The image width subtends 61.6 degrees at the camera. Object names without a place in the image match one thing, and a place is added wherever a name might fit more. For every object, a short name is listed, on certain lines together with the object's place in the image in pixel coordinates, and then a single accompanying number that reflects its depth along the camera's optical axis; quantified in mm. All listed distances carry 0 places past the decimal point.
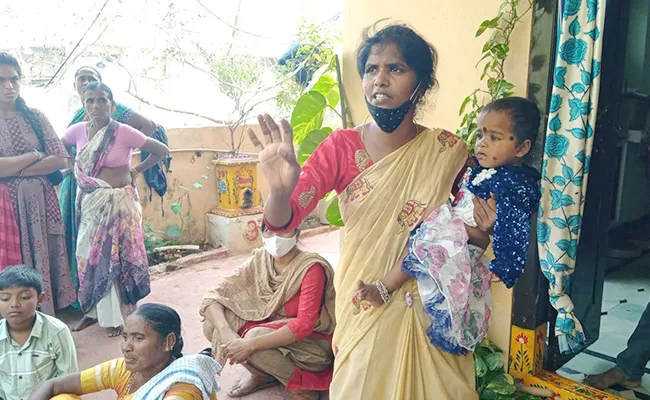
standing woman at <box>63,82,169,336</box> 4000
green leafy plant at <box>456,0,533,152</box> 2598
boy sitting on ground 2484
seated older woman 2008
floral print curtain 2268
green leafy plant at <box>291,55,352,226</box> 3379
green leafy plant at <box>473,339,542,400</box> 2744
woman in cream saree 1731
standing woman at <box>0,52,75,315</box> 3654
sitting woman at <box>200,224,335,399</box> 2893
